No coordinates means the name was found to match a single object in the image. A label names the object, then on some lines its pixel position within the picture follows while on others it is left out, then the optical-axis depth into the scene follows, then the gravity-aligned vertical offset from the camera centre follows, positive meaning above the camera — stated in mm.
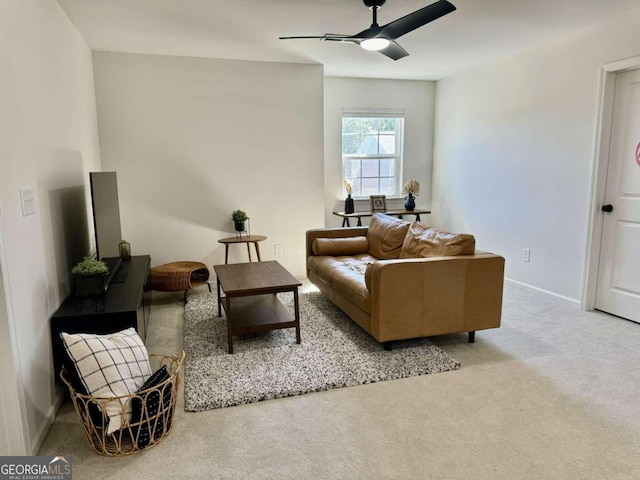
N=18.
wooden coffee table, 2867 -913
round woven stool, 3807 -972
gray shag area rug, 2389 -1222
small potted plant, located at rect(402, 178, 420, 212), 5544 -295
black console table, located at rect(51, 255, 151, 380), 2263 -779
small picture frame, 5633 -442
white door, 3348 -336
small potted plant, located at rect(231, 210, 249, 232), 4551 -519
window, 5668 +264
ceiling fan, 2488 +901
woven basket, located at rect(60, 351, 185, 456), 1818 -1101
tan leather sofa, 2727 -820
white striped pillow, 1831 -893
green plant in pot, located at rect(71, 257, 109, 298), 2479 -626
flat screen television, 2961 -347
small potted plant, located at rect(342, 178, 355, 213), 5426 -386
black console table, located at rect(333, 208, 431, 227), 5361 -568
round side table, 4324 -718
